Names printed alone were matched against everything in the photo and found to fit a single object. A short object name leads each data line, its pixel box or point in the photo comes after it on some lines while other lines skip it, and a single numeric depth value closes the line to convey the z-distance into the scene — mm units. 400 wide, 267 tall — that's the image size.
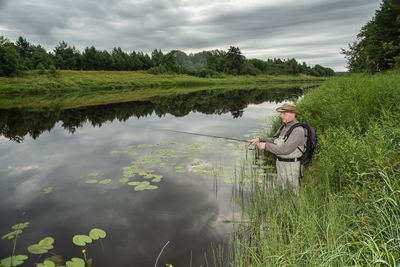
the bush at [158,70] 74438
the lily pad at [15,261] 3916
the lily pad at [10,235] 4589
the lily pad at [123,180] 7164
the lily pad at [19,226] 4968
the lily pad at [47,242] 4355
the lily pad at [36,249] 4203
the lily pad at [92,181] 7248
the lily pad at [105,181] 7161
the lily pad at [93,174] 7798
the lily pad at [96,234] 4616
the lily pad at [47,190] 6696
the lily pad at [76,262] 3861
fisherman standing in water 4715
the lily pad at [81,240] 4387
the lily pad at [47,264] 3811
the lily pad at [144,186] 6544
